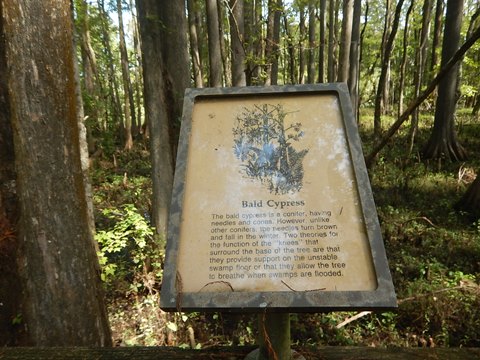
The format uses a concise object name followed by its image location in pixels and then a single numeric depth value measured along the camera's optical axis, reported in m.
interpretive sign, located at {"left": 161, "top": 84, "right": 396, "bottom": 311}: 1.53
